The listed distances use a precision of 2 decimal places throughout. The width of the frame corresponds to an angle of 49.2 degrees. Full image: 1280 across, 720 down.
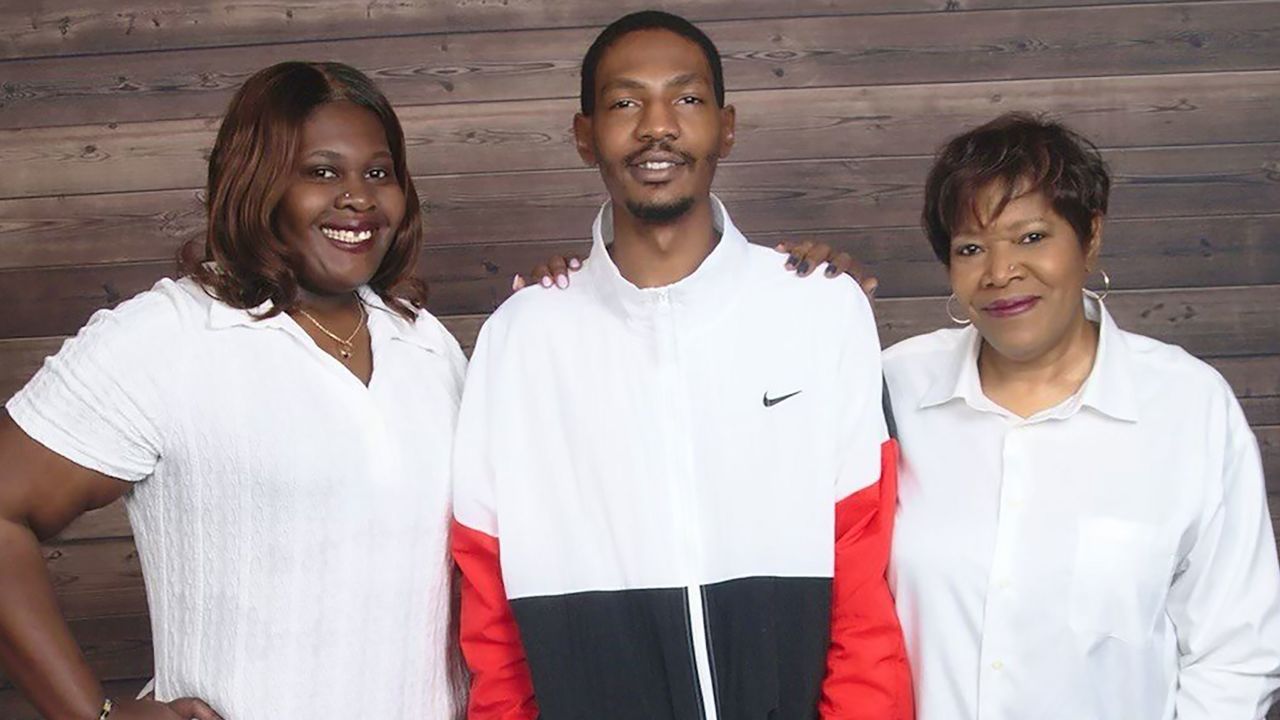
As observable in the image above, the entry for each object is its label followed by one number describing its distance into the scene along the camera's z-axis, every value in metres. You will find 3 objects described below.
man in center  1.79
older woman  1.73
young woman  1.62
